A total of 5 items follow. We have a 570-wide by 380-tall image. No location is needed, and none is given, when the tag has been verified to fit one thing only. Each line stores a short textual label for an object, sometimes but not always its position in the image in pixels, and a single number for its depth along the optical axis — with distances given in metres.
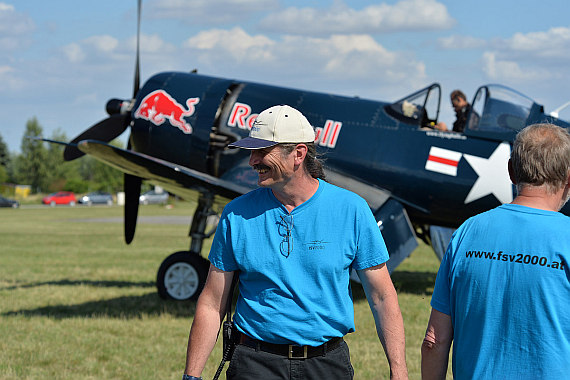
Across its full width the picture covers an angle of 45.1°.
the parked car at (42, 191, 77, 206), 62.53
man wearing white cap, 2.80
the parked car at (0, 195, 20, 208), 54.00
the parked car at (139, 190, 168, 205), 65.75
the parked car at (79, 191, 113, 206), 61.91
